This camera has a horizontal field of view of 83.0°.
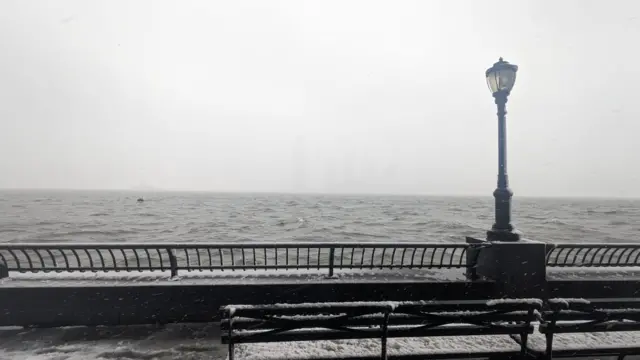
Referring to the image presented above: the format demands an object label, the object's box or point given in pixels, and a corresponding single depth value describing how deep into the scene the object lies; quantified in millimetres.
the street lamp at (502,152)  6813
